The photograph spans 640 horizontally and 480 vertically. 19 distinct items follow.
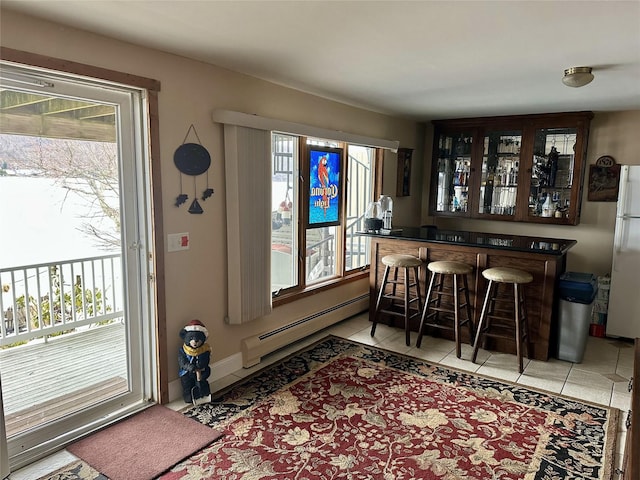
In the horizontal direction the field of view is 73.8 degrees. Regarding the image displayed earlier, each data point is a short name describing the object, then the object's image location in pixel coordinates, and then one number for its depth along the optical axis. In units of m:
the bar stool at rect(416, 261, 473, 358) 3.68
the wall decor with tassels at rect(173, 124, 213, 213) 2.77
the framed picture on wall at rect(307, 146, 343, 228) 3.98
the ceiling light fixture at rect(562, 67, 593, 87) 2.83
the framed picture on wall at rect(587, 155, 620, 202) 4.55
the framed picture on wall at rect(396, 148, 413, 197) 5.22
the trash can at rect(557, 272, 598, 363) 3.52
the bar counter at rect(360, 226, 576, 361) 3.59
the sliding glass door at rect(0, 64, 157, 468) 2.24
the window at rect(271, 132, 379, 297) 3.80
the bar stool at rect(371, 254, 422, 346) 3.95
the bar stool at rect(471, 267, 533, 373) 3.42
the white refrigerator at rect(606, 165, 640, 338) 3.99
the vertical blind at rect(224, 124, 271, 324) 3.05
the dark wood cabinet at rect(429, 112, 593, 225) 4.64
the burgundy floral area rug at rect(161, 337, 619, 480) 2.24
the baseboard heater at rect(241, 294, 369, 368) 3.40
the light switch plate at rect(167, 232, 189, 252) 2.78
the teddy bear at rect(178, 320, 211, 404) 2.79
